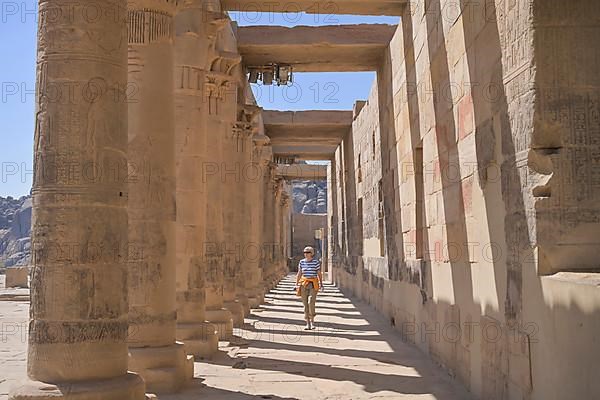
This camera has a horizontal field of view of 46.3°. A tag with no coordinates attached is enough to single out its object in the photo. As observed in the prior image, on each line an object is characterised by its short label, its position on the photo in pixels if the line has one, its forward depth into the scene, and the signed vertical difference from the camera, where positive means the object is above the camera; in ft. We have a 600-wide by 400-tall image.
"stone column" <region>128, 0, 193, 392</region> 23.54 +2.65
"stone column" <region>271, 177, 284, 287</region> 99.59 +7.71
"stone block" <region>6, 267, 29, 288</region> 89.66 +1.68
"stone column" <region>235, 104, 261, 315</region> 53.72 +5.95
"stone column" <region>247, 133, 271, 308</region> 61.98 +5.92
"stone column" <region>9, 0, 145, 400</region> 16.76 +1.78
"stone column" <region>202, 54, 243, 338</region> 38.75 +5.43
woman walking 43.37 -0.18
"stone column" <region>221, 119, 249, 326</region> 46.96 +4.57
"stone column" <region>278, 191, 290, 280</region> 119.03 +9.88
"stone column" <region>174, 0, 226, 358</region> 31.14 +4.92
